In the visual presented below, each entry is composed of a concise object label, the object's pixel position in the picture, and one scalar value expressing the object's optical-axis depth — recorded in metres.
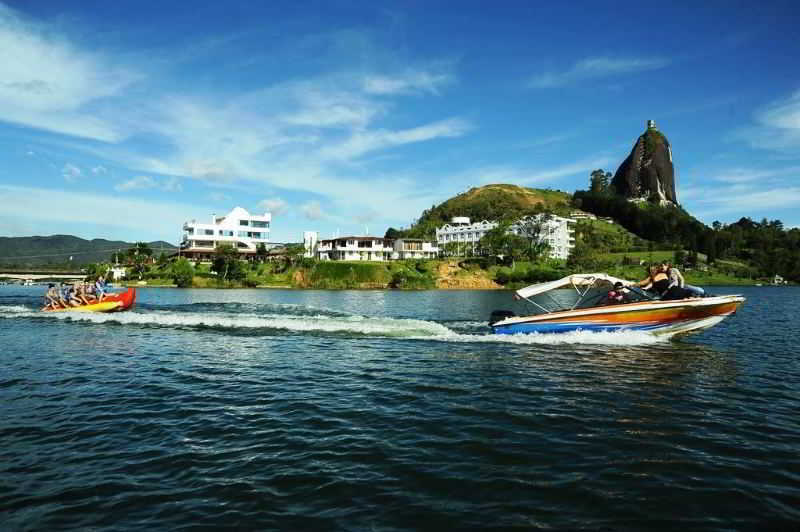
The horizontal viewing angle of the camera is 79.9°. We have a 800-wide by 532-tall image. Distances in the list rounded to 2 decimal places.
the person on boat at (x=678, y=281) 25.39
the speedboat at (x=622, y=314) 24.72
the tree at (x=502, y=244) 132.75
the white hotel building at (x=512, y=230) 161.38
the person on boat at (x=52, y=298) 43.03
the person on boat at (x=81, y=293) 42.75
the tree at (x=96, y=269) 113.75
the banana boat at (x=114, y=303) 42.00
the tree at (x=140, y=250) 127.50
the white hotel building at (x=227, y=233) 139.75
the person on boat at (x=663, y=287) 25.05
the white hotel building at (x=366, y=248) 142.68
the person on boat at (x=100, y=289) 43.12
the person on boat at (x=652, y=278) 26.55
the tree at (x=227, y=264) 110.06
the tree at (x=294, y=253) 120.89
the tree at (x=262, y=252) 131.14
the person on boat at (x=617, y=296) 25.88
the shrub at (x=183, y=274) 106.44
